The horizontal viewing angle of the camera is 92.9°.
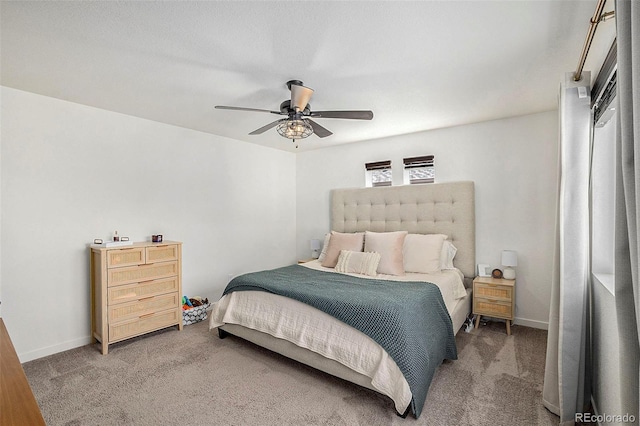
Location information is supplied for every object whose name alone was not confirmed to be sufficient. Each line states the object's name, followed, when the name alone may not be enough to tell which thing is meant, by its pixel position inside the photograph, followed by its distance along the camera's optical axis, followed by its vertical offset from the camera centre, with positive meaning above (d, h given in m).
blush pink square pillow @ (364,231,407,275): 3.60 -0.42
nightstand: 3.31 -0.94
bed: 2.14 -0.76
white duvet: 2.06 -0.95
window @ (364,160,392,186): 4.66 +0.64
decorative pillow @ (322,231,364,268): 4.05 -0.42
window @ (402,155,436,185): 4.25 +0.63
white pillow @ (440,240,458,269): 3.70 -0.50
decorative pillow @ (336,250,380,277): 3.55 -0.58
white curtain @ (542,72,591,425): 1.89 -0.23
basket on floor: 3.73 -1.24
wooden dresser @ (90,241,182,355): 3.03 -0.79
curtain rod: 1.43 +0.96
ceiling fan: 2.50 +0.88
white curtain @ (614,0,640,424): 0.79 +0.04
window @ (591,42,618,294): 1.95 +0.18
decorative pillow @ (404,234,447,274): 3.59 -0.47
